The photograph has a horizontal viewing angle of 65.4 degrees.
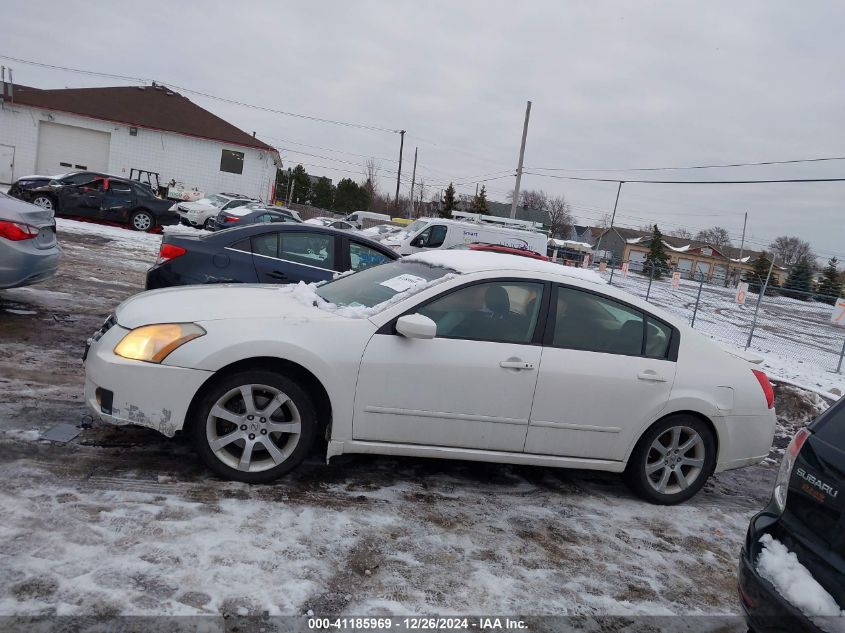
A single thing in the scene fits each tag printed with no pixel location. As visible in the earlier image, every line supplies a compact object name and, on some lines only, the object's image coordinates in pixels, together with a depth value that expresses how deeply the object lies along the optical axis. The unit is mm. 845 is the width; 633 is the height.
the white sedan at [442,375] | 3854
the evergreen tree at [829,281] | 28816
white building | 34812
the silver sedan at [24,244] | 6684
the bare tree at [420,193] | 81688
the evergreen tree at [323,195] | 67625
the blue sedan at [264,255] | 6738
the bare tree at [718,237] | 106375
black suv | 2395
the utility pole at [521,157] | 32691
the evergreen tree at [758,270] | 46062
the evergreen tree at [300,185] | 68438
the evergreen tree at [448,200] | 58938
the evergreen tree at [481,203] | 56816
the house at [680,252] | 79844
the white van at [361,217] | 40375
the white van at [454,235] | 18844
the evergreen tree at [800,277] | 36700
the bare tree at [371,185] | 77125
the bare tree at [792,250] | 70250
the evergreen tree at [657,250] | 69025
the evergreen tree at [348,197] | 66312
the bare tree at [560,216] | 93312
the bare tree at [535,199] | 99175
